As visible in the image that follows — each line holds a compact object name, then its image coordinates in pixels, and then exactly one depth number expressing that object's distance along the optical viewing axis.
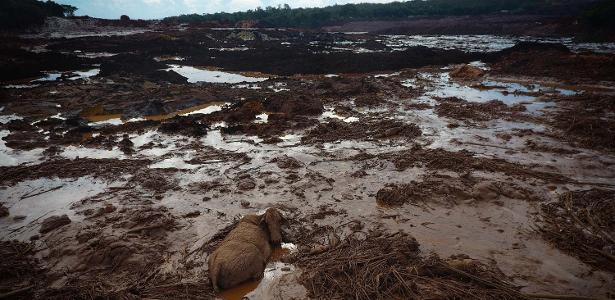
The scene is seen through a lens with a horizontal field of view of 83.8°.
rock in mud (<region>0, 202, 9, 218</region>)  6.14
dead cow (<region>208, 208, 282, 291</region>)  4.39
